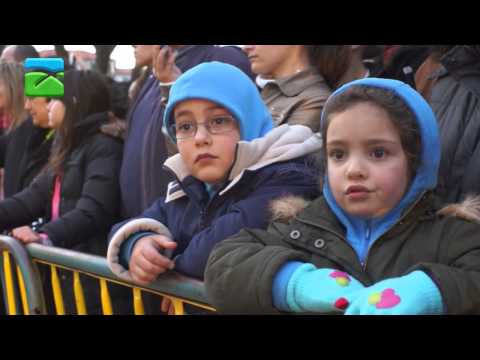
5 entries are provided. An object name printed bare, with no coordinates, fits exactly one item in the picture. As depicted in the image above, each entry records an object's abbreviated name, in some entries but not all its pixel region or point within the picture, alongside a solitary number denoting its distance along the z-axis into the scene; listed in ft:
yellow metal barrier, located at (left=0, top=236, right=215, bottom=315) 7.79
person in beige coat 9.39
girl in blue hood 6.12
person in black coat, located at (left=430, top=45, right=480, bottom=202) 7.58
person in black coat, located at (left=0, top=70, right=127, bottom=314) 11.83
